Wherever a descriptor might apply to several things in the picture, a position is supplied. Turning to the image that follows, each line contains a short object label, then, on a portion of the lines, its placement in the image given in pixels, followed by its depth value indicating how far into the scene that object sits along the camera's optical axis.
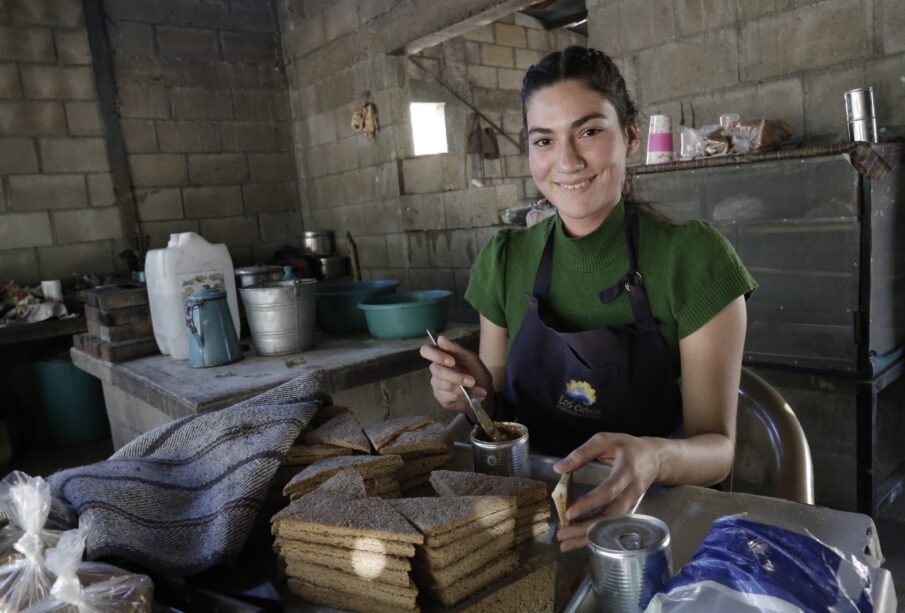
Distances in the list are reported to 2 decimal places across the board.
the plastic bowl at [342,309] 3.42
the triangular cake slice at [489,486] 0.99
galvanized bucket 2.90
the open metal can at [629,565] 0.74
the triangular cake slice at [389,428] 1.21
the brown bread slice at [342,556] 0.86
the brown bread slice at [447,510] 0.87
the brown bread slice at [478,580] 0.86
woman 1.52
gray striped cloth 0.98
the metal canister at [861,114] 2.53
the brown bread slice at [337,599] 0.85
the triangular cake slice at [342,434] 1.22
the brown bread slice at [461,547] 0.86
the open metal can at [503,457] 1.13
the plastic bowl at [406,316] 3.10
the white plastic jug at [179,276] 2.85
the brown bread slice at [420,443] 1.20
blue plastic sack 0.60
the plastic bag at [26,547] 0.83
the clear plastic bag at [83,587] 0.75
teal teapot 2.74
